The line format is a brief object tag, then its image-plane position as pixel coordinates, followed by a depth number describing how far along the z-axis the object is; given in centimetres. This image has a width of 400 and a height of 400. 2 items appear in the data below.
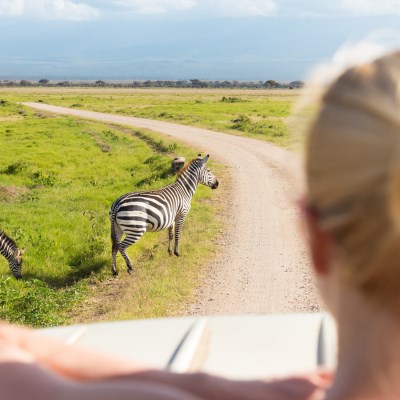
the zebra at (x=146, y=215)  926
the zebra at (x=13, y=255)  907
